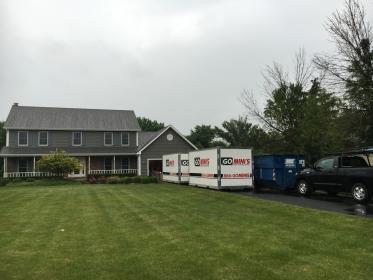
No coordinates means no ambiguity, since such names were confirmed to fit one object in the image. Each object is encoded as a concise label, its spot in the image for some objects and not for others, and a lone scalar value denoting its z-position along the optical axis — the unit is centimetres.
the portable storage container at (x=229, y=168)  2056
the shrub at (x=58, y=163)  3350
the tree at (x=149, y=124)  7800
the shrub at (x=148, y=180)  3135
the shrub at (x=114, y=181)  3148
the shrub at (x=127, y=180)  3152
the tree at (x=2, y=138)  6676
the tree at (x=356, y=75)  1811
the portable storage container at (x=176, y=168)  2652
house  3772
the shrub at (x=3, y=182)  3218
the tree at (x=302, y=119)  2281
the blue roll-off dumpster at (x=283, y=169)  1984
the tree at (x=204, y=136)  7069
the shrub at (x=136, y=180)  3171
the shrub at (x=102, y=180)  3274
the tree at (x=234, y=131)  6838
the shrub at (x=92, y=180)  3319
